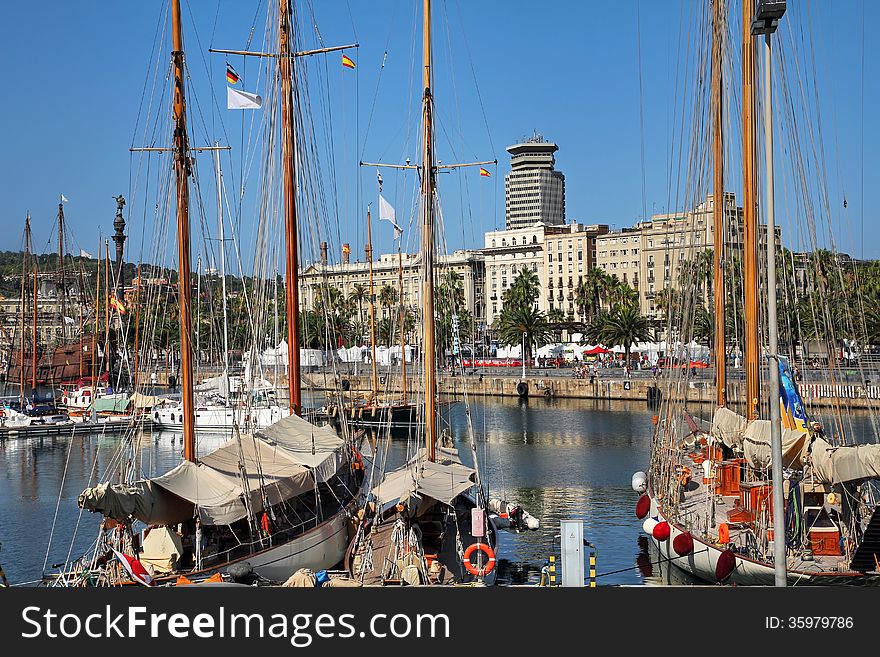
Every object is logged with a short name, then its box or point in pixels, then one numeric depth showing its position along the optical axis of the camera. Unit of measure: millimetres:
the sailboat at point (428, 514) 25094
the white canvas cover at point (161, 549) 25281
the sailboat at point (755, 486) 22906
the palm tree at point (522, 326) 123375
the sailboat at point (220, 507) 24438
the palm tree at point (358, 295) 138125
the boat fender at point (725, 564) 25547
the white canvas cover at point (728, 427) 33375
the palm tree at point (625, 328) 114250
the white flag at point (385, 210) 45469
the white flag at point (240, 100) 36094
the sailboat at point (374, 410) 74000
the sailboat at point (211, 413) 71750
